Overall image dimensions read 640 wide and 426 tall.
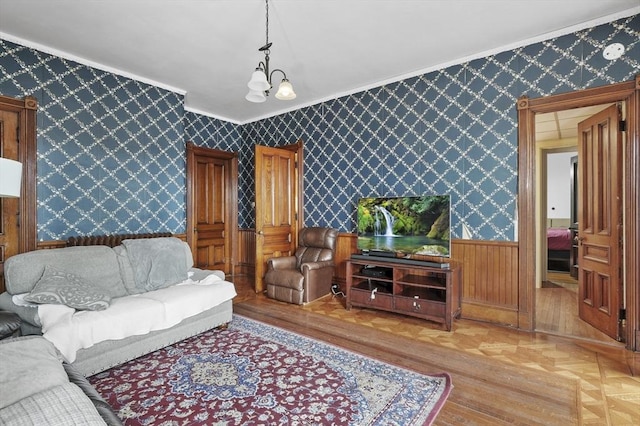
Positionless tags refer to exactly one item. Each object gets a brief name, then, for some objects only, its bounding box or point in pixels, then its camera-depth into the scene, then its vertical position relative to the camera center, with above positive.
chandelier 2.59 +1.05
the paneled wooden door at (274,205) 4.72 +0.16
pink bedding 6.26 -0.48
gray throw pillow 2.31 -0.57
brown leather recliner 4.22 -0.75
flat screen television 3.57 -0.13
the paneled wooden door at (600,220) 2.95 -0.05
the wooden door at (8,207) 3.21 +0.08
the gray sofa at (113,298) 2.25 -0.69
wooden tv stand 3.35 -0.86
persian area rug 1.89 -1.16
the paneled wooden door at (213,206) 5.68 +0.16
